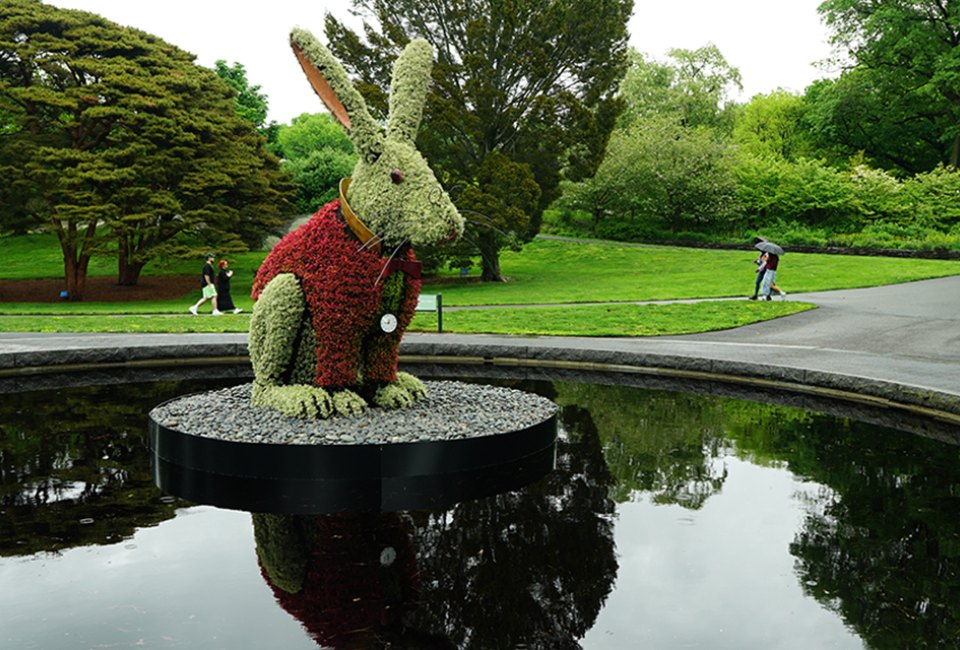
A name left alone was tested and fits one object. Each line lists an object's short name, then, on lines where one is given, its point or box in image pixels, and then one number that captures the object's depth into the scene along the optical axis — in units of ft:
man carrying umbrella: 62.13
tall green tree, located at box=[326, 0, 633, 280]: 85.71
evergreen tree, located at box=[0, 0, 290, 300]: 83.05
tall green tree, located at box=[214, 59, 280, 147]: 151.84
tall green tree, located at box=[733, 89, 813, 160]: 183.73
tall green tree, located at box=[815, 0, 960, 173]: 141.69
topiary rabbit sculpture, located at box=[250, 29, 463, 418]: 20.63
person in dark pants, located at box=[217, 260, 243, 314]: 65.18
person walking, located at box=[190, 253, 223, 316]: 64.75
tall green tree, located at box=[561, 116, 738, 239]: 130.00
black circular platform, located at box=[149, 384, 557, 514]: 17.94
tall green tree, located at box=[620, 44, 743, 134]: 183.93
